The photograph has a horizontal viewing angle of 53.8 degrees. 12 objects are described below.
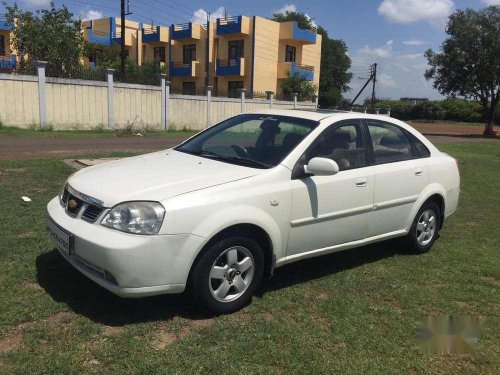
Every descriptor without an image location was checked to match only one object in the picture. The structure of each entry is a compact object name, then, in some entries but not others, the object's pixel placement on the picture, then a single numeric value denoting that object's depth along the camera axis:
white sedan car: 3.43
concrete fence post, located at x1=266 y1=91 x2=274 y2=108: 34.78
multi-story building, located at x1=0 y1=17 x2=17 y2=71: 42.06
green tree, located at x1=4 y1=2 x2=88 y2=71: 32.84
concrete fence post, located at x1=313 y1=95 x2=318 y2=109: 40.38
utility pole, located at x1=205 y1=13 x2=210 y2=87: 45.28
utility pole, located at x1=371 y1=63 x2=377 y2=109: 62.44
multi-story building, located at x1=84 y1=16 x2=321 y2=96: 44.91
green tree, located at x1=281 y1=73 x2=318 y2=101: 43.69
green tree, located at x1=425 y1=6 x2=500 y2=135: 36.78
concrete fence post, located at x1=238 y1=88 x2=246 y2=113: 32.41
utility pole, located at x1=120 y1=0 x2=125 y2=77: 31.00
